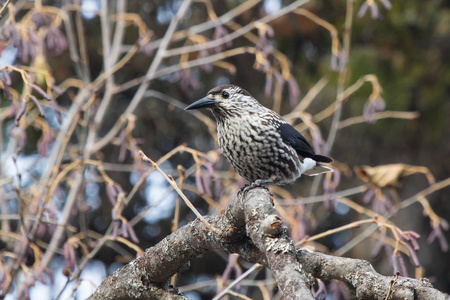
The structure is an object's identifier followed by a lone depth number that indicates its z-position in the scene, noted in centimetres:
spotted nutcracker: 682
